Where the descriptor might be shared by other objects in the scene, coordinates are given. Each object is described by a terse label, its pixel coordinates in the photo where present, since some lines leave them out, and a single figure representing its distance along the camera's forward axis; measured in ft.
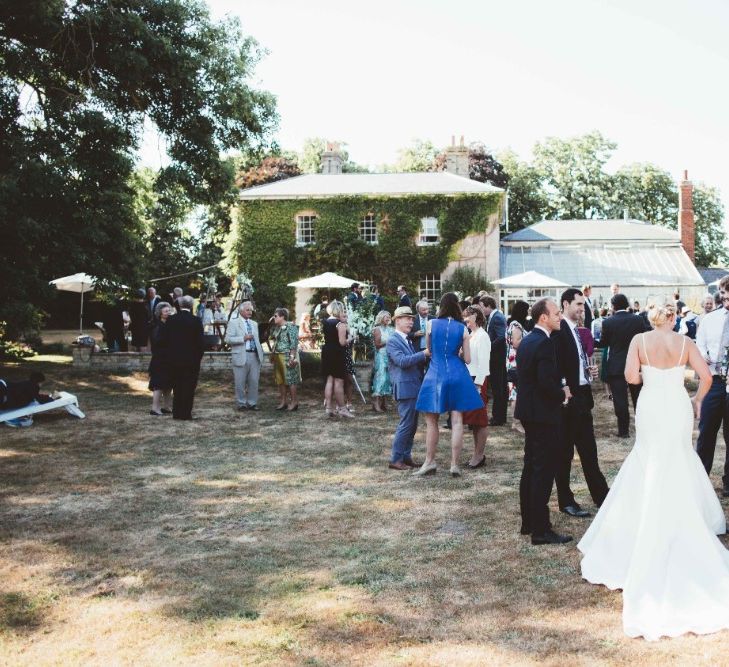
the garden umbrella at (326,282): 78.67
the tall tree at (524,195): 183.83
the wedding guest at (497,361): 38.14
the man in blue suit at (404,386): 27.73
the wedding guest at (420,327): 44.19
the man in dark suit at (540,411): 19.01
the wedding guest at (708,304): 38.63
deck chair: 36.86
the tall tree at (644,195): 184.24
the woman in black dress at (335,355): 40.70
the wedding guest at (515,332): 30.56
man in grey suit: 42.68
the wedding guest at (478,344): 33.32
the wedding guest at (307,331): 58.39
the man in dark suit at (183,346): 38.68
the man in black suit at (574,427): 20.70
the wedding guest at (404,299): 55.38
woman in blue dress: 25.76
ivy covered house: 104.78
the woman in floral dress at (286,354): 42.63
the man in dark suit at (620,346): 34.30
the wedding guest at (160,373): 39.78
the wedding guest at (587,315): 50.03
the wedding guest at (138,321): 58.03
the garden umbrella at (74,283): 62.90
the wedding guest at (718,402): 23.24
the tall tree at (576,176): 184.96
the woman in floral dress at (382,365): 42.52
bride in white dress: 14.02
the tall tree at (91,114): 42.47
